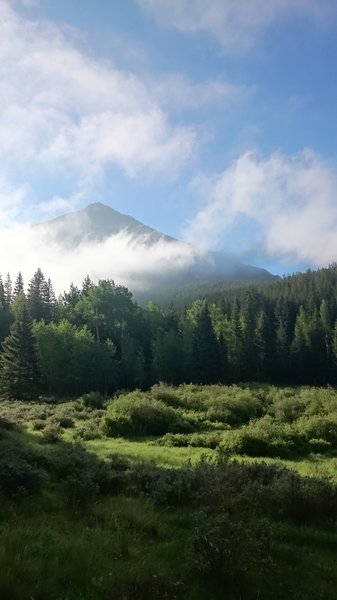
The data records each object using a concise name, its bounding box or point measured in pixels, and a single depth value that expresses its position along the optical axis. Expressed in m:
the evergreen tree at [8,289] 117.78
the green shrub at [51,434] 21.59
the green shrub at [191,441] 23.52
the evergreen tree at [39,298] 97.44
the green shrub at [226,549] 6.84
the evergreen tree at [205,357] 76.94
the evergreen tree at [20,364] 58.56
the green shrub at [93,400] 40.51
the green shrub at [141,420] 27.18
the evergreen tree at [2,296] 101.62
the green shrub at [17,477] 10.29
